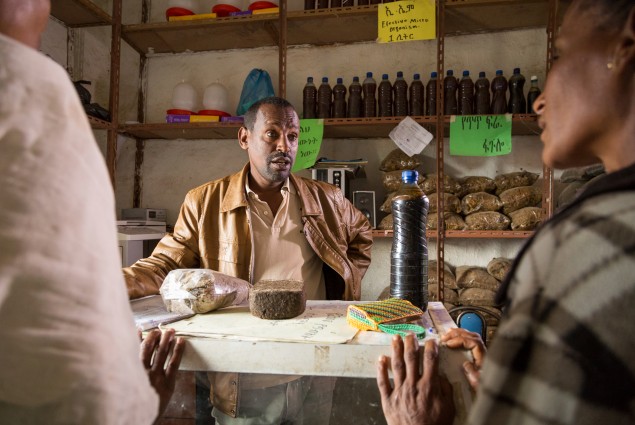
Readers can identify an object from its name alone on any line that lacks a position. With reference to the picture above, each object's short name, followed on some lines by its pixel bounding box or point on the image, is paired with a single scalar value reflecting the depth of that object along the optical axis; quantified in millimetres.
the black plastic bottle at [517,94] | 2219
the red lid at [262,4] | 2297
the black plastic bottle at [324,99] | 2410
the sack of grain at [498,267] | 2252
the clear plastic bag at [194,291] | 861
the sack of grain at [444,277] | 2213
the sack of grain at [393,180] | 2324
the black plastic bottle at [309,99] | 2436
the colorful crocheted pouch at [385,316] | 733
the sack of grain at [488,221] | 2150
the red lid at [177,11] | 2416
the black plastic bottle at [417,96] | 2260
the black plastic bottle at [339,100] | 2377
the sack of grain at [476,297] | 2152
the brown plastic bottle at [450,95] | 2255
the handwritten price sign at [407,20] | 2027
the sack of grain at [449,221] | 2199
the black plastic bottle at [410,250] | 918
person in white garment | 340
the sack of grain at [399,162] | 2365
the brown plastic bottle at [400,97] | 2262
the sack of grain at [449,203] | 2262
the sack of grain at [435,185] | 2283
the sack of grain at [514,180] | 2264
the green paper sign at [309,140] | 2232
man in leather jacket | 1484
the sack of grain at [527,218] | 2102
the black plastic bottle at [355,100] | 2342
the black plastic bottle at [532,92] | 2197
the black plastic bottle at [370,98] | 2348
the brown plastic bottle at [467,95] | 2262
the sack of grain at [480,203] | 2207
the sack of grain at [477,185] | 2295
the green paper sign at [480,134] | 2074
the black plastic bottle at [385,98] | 2305
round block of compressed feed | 842
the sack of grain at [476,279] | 2244
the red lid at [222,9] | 2338
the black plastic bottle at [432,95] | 2238
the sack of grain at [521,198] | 2182
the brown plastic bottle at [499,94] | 2207
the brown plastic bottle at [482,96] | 2217
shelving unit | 2141
